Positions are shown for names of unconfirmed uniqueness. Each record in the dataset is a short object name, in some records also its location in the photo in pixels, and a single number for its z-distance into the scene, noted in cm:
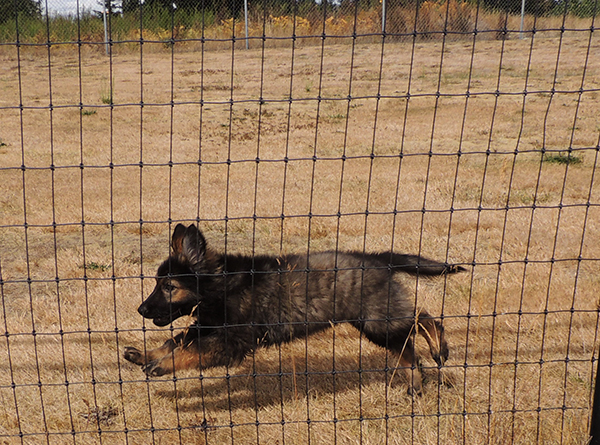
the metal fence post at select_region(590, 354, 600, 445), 334
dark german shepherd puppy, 431
